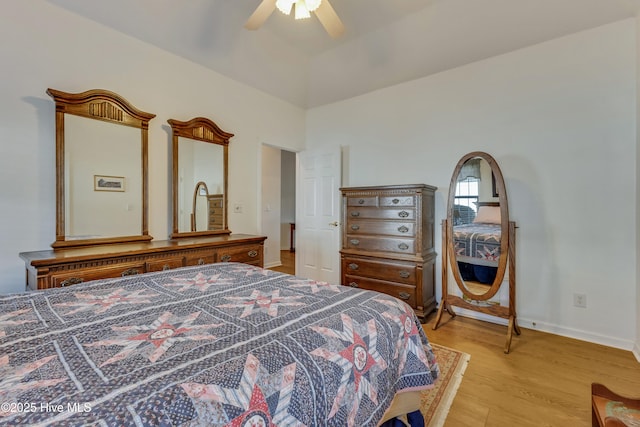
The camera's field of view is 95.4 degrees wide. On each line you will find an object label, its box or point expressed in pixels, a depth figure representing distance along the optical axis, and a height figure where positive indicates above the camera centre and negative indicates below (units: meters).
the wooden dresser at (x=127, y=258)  1.79 -0.35
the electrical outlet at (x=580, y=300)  2.61 -0.81
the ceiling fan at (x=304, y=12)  1.95 +1.40
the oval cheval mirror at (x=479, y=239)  2.61 -0.26
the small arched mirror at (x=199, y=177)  2.95 +0.37
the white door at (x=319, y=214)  4.06 -0.04
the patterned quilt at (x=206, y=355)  0.61 -0.39
